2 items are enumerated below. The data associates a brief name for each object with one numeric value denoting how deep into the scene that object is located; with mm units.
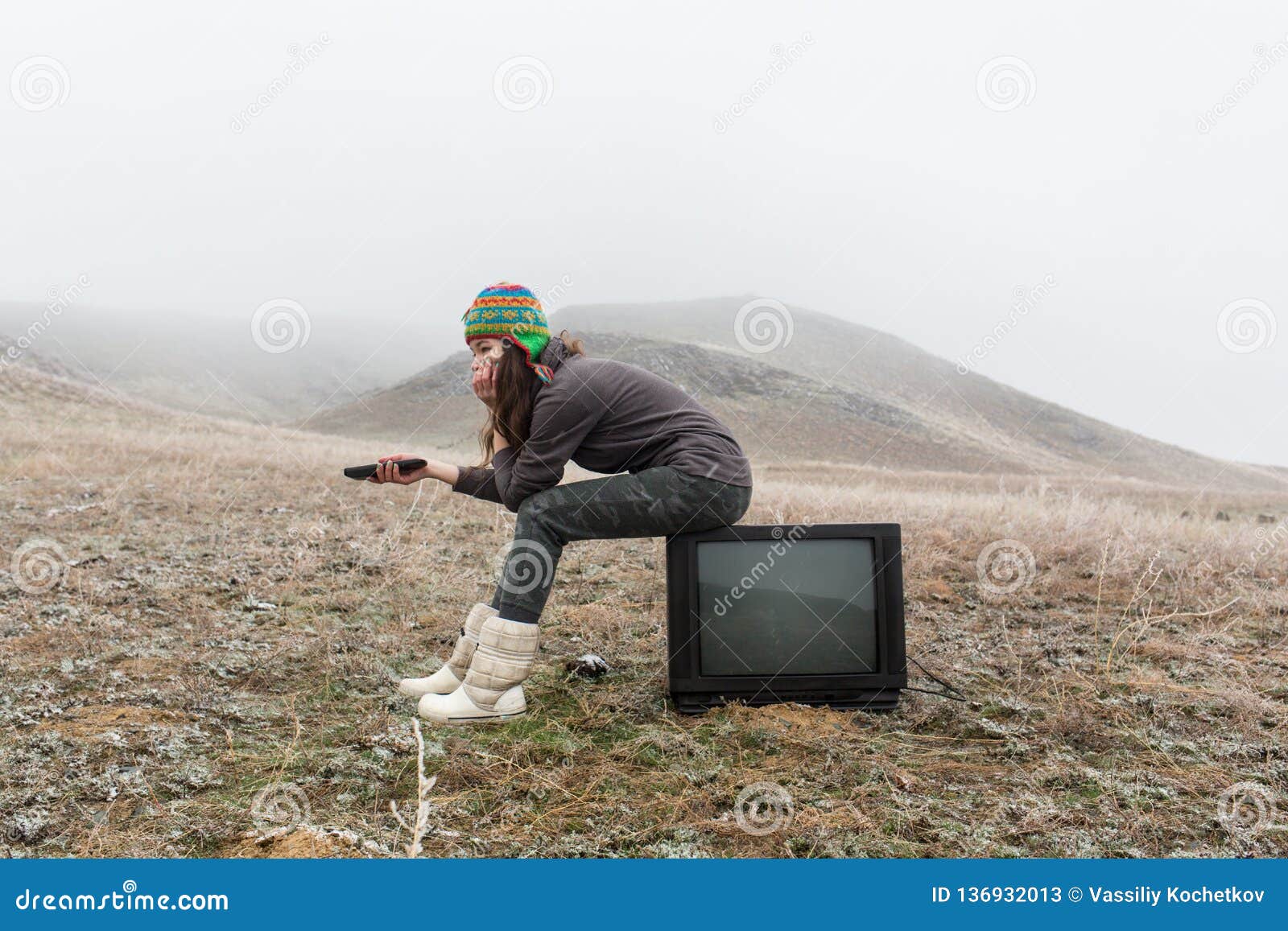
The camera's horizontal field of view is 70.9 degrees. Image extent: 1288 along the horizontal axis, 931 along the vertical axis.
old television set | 3547
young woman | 3385
